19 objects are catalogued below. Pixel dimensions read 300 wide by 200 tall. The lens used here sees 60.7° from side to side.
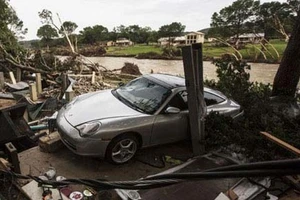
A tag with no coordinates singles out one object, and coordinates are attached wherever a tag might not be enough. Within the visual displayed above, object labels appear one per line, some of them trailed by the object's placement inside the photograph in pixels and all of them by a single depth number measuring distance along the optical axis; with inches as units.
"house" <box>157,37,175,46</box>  2635.8
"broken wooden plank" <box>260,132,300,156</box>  112.4
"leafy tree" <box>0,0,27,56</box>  620.4
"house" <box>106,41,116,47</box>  3052.7
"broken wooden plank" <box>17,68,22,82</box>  509.3
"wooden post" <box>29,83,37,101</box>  371.6
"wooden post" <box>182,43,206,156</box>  162.7
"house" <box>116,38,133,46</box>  3166.8
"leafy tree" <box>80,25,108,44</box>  2869.1
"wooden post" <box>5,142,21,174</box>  146.8
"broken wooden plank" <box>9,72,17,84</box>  461.1
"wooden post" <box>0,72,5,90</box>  442.1
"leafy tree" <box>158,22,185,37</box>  2760.8
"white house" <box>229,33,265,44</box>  1809.7
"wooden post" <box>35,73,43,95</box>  414.9
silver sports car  167.9
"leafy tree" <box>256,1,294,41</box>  1776.6
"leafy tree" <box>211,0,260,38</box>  1870.1
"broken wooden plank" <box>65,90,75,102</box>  317.4
